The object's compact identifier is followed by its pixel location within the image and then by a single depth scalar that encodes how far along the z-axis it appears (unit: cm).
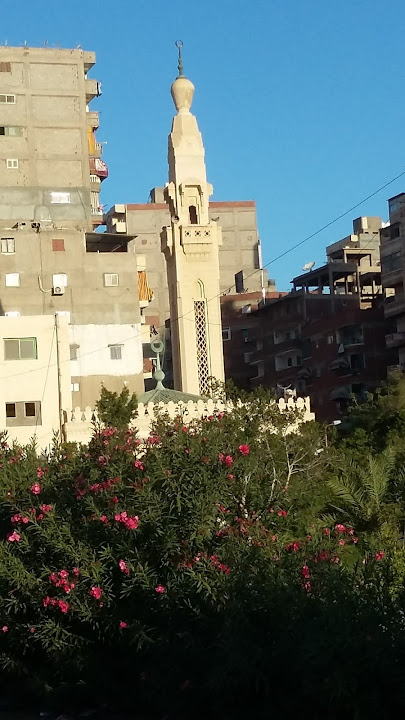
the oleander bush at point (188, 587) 1775
